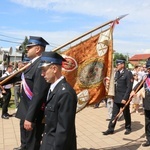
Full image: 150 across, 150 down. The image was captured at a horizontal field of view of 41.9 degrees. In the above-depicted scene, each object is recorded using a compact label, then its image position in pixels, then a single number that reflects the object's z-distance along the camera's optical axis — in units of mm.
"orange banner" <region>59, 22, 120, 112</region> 3688
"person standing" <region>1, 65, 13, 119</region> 6409
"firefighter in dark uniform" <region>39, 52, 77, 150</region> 1988
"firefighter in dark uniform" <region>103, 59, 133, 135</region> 5012
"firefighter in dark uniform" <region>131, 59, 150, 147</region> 4295
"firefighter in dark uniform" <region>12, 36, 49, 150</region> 2807
